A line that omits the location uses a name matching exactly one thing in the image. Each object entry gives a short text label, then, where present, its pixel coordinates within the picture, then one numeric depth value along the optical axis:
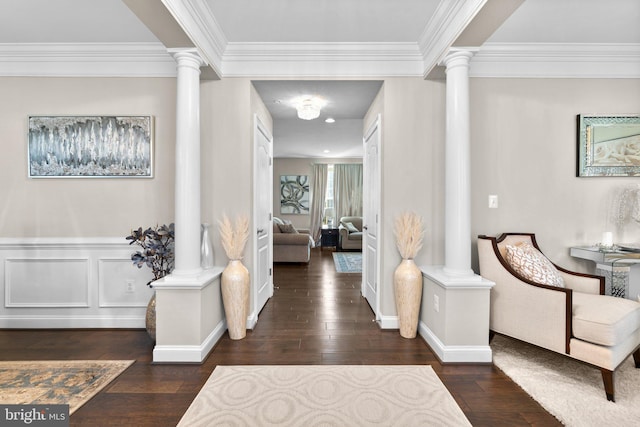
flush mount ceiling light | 3.58
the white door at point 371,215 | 3.30
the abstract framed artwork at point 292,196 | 9.61
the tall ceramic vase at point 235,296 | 2.73
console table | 2.57
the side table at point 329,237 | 9.12
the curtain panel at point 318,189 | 9.71
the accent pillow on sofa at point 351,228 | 8.43
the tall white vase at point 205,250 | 2.78
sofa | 6.31
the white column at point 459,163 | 2.51
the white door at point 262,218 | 3.18
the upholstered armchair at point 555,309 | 1.95
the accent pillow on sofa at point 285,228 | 6.51
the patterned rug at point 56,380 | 1.91
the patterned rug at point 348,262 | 5.94
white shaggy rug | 1.76
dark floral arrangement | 2.71
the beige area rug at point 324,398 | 1.73
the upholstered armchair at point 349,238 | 8.27
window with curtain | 9.76
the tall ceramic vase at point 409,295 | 2.79
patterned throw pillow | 2.40
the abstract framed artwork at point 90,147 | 3.02
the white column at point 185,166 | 2.50
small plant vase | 2.68
